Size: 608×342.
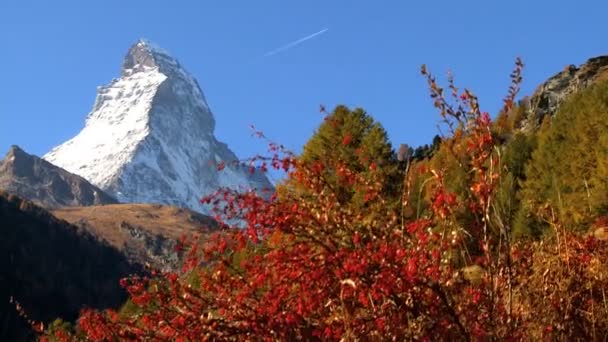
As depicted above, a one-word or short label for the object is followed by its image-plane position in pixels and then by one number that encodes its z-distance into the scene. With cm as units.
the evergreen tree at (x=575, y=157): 2711
